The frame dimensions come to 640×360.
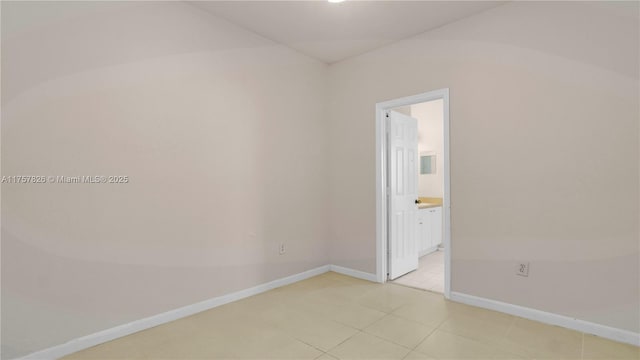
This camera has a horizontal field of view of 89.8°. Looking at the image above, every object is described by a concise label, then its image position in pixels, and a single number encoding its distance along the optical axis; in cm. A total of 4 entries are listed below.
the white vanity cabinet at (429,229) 471
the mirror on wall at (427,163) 591
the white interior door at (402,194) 385
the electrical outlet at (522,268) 272
